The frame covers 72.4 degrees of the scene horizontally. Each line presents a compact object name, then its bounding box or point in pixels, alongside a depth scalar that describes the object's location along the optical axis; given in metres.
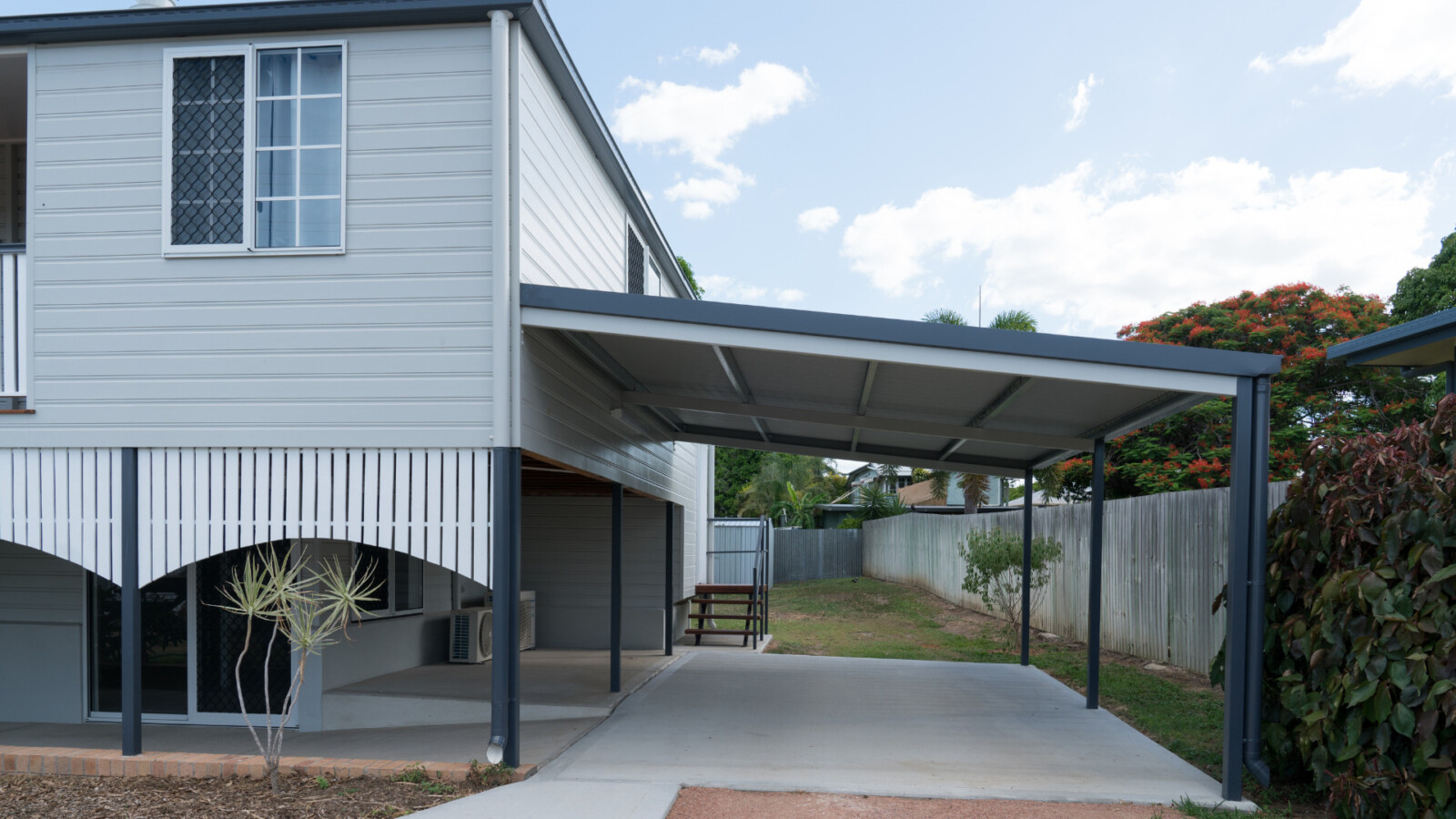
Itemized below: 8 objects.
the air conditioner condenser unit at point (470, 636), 10.23
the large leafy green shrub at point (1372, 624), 4.70
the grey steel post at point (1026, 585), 11.20
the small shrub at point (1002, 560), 13.07
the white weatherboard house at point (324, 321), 6.09
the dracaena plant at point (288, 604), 5.70
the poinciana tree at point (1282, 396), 19.36
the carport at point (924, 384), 5.89
